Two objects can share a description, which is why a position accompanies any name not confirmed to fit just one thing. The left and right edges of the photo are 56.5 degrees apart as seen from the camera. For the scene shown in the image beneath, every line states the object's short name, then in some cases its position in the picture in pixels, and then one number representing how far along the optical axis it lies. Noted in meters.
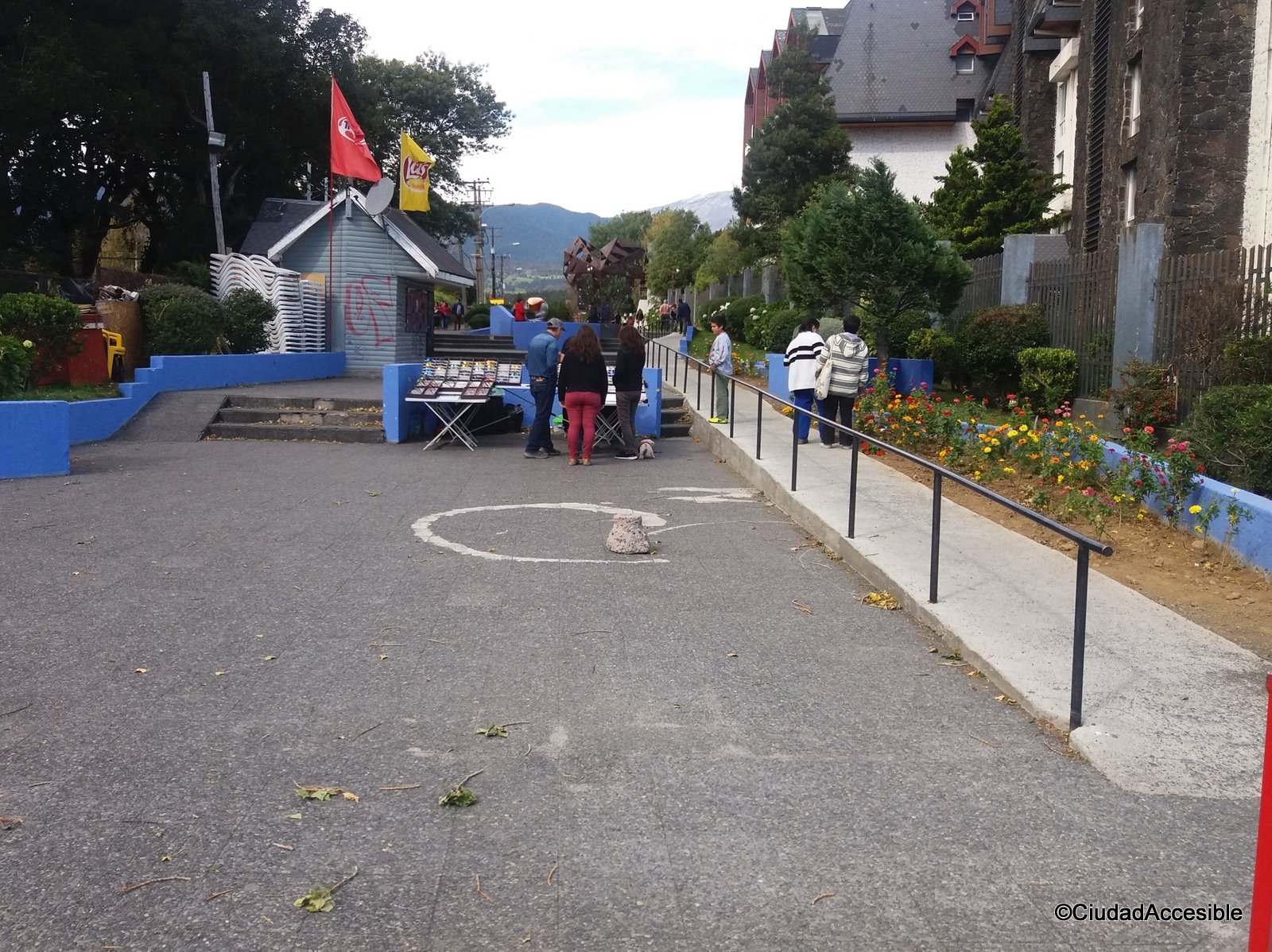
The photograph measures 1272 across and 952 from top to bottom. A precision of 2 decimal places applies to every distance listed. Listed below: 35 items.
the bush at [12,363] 13.75
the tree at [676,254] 64.25
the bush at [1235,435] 9.42
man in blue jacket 15.51
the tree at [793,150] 41.16
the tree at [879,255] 18.23
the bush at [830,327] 21.08
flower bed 9.41
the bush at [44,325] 15.91
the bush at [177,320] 21.23
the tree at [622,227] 120.62
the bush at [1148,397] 13.34
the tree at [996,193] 31.48
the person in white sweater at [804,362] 15.27
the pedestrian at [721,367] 18.02
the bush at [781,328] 25.25
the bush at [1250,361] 11.41
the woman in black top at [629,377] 15.66
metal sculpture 38.03
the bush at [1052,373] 16.11
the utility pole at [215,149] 25.69
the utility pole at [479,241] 73.44
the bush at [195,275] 27.36
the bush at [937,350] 19.34
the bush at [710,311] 38.06
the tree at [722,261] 45.75
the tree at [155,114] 28.12
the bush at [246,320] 22.89
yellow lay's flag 29.94
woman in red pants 14.87
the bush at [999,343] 17.38
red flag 26.67
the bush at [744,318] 31.17
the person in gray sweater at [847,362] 14.57
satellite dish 28.53
